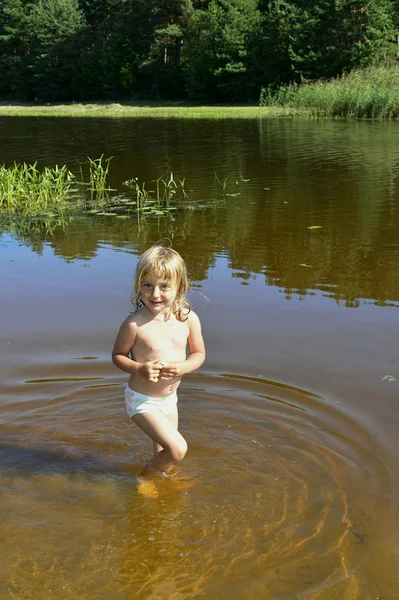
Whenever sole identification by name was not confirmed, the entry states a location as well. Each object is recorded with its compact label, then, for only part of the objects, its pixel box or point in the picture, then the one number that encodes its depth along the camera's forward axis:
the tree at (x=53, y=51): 69.62
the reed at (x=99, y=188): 12.57
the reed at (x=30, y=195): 11.34
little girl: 3.51
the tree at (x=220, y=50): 53.50
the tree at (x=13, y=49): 72.62
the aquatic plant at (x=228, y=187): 12.62
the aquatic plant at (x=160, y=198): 11.23
